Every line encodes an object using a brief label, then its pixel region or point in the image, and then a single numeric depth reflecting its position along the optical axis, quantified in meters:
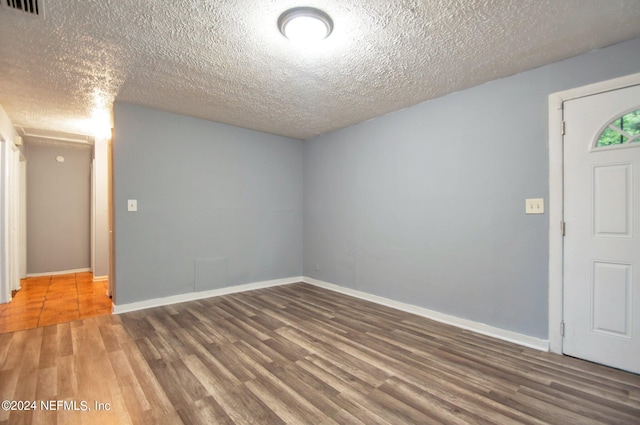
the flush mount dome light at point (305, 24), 1.83
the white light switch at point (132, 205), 3.47
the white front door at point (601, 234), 2.12
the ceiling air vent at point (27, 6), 1.74
